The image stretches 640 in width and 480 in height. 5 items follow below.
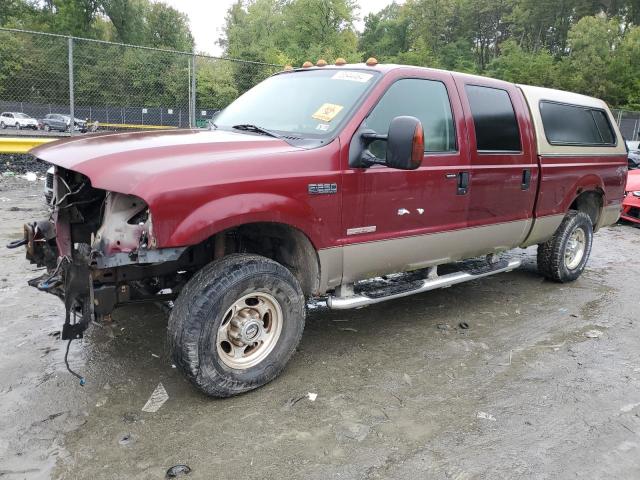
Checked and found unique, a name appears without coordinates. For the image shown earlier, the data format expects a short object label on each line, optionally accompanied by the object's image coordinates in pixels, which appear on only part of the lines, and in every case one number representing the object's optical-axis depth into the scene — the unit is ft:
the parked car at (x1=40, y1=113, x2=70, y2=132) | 37.53
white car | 49.64
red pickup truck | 9.63
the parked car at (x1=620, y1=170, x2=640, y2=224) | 33.27
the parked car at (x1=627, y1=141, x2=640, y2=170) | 43.74
